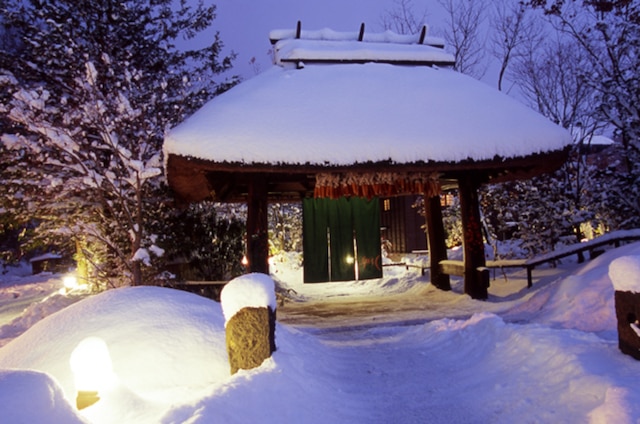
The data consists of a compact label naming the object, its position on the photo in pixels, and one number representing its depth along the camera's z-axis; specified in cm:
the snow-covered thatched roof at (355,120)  764
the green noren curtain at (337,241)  1209
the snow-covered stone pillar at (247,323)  464
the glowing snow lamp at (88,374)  345
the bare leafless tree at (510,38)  1797
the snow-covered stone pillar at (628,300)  400
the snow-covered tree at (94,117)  920
